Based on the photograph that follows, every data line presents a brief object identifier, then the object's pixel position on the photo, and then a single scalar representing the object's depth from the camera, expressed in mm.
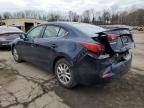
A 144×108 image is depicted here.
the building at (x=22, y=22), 24396
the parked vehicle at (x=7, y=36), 5087
